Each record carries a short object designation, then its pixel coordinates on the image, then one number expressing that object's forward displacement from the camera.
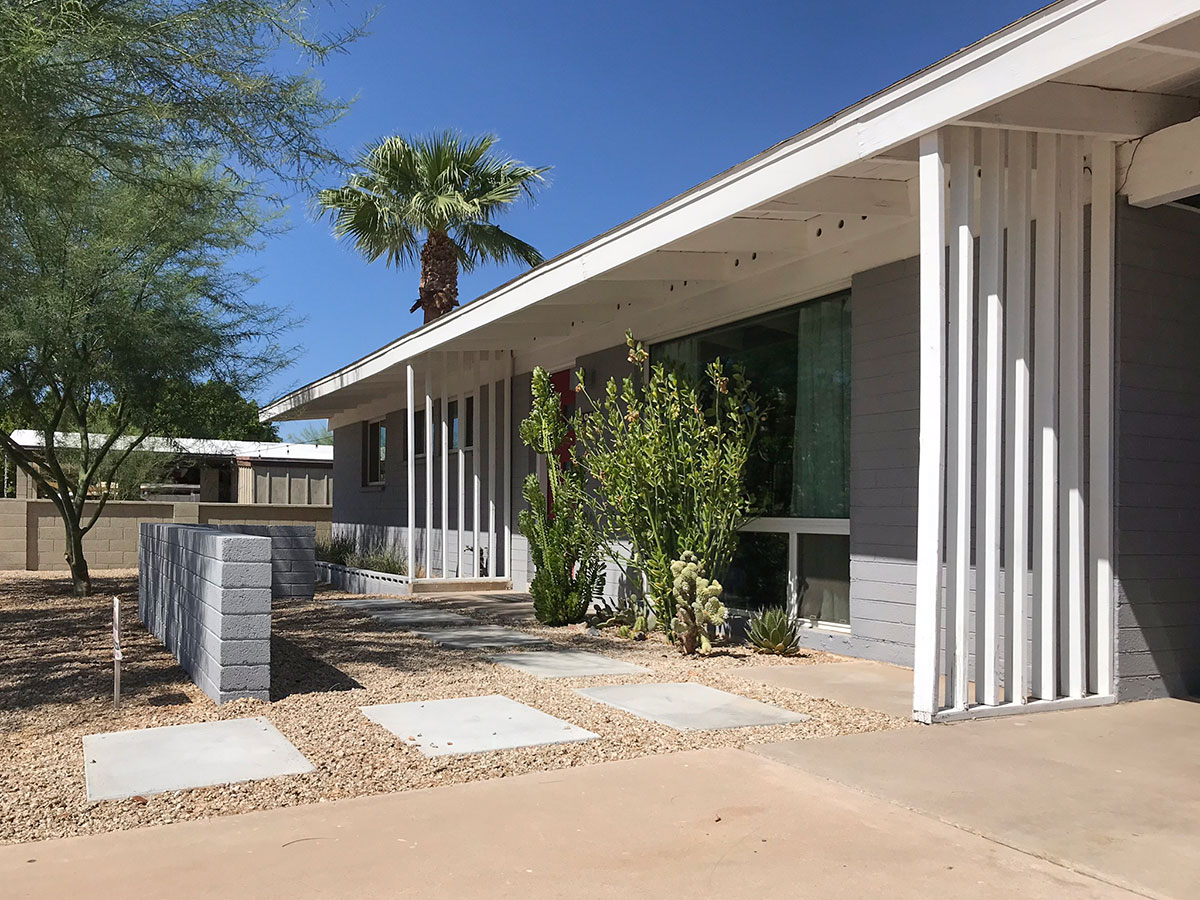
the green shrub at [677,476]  8.82
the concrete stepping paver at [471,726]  5.48
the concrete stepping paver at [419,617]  10.57
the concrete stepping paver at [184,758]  4.71
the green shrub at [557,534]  10.31
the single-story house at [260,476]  27.53
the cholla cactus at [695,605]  8.33
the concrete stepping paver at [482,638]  9.03
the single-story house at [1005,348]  5.70
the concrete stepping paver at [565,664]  7.69
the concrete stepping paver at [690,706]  6.01
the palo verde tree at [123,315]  11.12
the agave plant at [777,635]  8.43
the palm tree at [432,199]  20.86
